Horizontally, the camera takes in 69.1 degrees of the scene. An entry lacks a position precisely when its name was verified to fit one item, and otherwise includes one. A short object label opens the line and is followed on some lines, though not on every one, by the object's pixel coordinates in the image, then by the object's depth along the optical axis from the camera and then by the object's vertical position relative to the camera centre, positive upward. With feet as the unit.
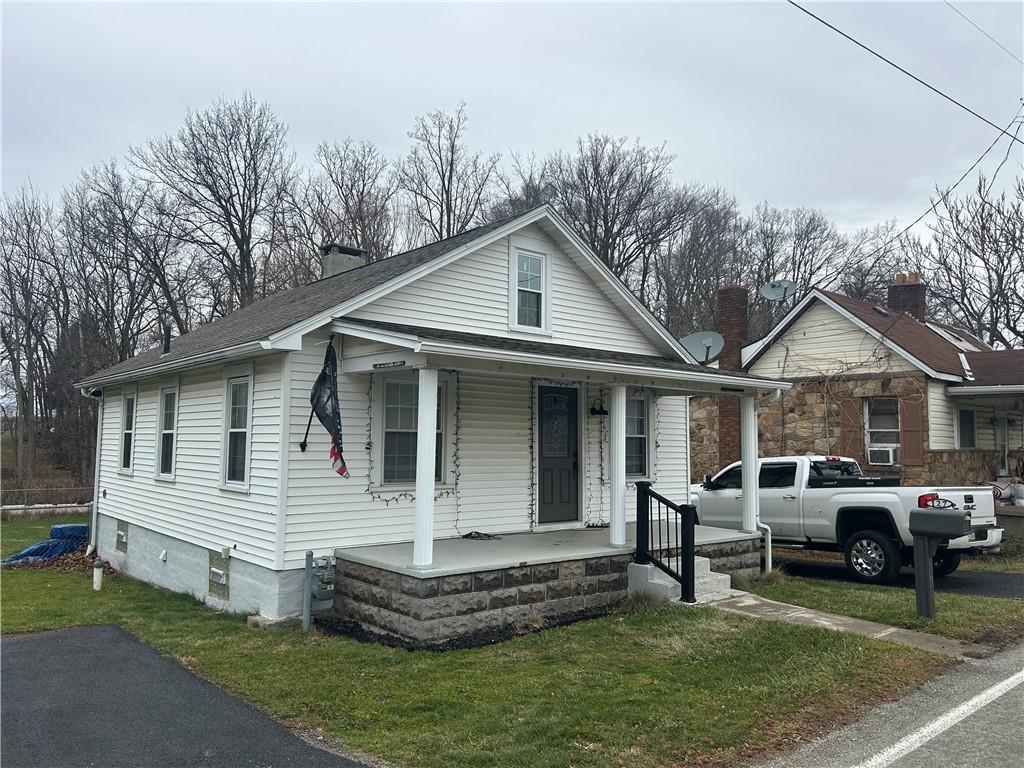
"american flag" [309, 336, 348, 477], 26.35 +1.14
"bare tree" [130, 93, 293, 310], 94.17 +33.38
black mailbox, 24.26 -2.67
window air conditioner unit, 53.01 -1.08
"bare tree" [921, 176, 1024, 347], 80.74 +20.05
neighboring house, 51.39 +3.41
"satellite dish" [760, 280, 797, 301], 57.16 +11.67
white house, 26.07 +0.04
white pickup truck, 33.27 -3.34
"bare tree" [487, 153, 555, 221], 105.29 +34.89
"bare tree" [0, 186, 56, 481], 91.56 +15.57
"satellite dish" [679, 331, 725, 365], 46.65 +6.03
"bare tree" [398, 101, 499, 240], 107.45 +37.46
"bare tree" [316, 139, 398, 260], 101.55 +34.10
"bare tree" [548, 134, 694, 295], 105.29 +34.13
